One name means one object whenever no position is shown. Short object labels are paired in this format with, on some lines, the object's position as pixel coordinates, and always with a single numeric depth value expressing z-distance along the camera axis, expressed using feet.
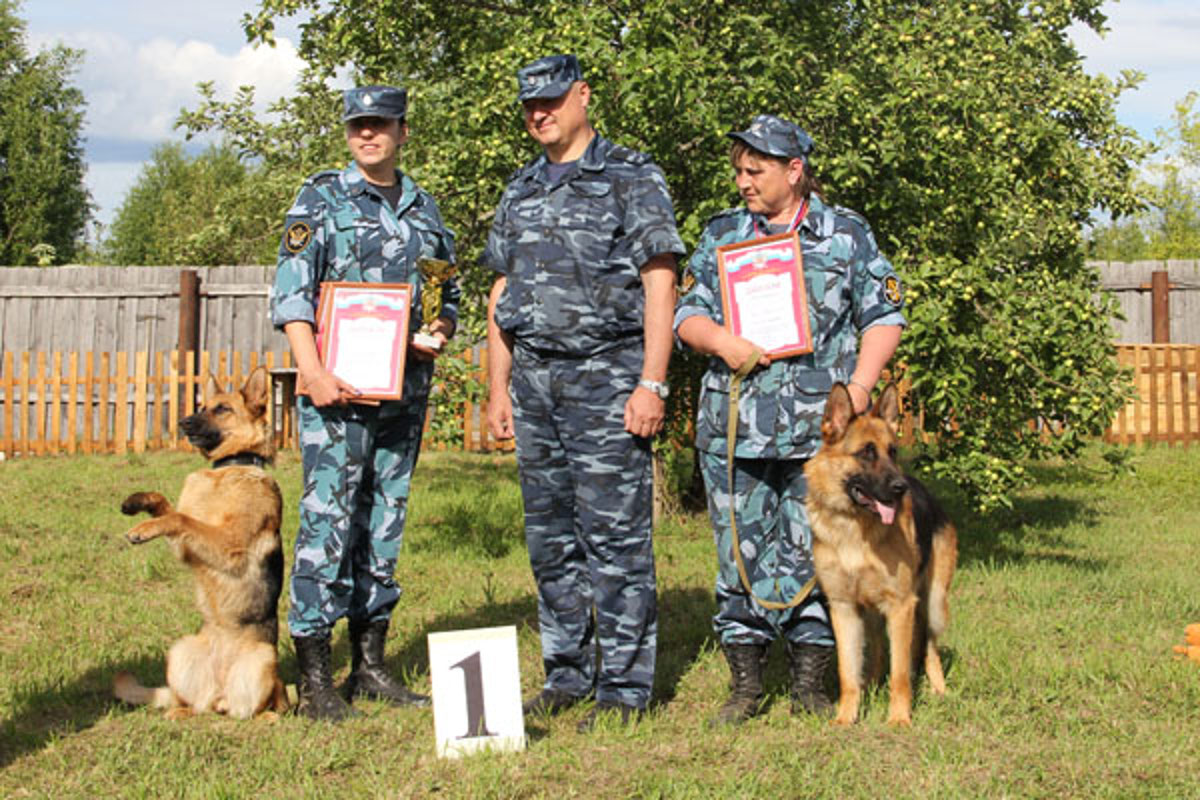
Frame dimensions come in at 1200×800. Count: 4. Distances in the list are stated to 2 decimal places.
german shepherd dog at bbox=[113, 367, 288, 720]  13.73
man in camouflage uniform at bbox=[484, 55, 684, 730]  12.89
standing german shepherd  12.98
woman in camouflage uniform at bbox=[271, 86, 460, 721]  13.47
